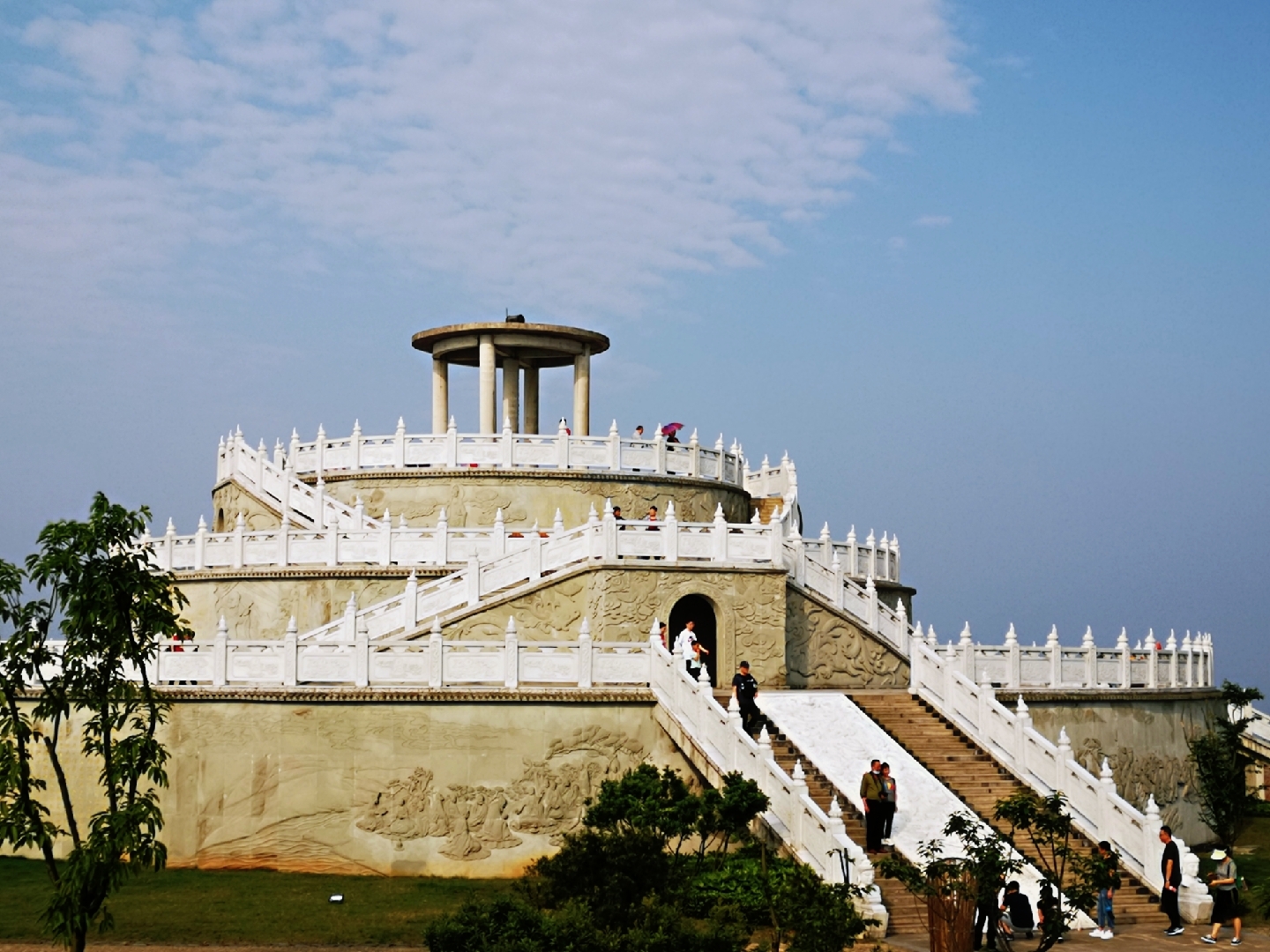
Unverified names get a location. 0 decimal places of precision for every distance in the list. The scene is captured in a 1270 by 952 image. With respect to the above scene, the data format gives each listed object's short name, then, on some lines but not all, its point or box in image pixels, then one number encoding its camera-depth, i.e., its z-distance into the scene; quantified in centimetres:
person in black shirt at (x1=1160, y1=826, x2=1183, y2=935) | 2172
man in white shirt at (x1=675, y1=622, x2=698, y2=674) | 2630
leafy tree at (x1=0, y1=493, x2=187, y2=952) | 1555
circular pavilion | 4081
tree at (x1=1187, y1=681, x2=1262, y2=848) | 3478
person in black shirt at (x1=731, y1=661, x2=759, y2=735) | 2561
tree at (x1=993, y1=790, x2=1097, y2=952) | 1773
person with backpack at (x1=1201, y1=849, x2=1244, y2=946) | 2144
